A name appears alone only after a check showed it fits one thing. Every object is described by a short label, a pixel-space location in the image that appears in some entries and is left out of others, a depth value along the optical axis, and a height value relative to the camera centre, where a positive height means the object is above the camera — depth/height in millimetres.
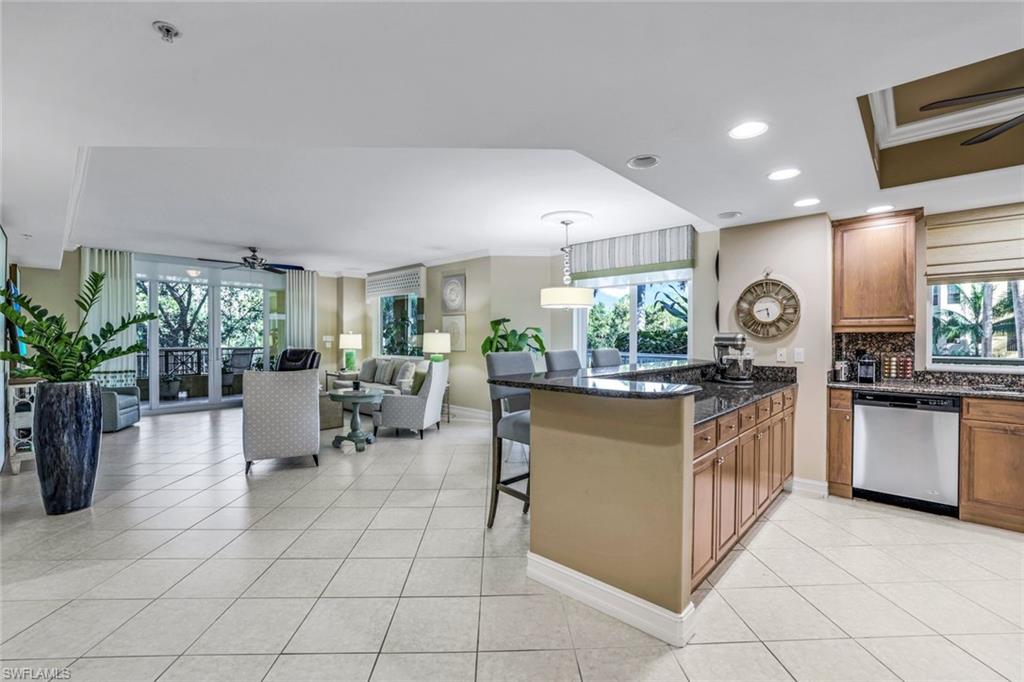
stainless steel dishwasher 2988 -790
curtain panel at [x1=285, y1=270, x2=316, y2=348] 8109 +576
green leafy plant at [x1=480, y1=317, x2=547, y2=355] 5746 -2
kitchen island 1811 -702
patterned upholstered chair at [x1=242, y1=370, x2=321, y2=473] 3977 -693
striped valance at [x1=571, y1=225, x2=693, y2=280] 4953 +1052
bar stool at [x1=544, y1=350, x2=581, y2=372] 3635 -176
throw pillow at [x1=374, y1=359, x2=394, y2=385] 6703 -504
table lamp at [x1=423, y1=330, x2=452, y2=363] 6137 -43
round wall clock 3617 +262
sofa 5957 -540
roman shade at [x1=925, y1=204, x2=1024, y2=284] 3234 +725
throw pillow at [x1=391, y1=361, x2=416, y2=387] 6167 -461
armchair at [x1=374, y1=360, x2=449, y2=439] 5340 -847
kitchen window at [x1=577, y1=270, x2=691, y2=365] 5195 +279
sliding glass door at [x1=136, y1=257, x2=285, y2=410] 6941 +166
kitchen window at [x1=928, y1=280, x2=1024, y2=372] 3316 +104
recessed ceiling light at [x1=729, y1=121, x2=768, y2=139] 2032 +997
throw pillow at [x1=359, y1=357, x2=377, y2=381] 7129 -490
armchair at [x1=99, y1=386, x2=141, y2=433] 5457 -865
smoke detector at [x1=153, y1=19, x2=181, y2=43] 1425 +1023
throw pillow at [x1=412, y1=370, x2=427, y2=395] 5402 -507
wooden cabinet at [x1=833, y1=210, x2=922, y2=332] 3334 +520
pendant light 4402 +430
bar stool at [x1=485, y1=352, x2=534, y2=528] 2703 -516
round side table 4793 -683
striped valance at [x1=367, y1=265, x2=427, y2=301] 7309 +1018
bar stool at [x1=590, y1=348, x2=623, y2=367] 4176 -174
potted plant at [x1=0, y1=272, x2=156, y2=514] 2963 -457
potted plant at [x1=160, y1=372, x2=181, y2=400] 7082 -747
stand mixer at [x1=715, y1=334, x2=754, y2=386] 3557 -176
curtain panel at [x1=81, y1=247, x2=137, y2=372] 6305 +713
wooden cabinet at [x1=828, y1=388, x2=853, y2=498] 3371 -802
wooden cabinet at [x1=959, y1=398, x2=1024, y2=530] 2797 -809
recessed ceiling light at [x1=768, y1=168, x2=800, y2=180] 2605 +1002
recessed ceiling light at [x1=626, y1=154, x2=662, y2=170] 2402 +998
